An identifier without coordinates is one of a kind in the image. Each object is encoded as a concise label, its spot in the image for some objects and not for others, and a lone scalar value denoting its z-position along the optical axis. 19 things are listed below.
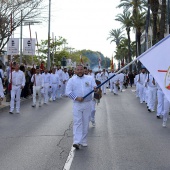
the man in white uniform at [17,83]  17.28
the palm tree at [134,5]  52.47
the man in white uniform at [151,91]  18.14
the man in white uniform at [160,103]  15.18
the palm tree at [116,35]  97.44
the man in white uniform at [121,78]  36.14
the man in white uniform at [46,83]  23.27
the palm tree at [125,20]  64.56
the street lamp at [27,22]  26.85
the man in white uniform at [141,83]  23.49
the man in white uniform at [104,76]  33.10
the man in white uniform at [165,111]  13.05
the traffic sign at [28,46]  28.86
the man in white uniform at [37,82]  20.78
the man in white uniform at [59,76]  28.64
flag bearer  9.75
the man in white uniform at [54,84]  25.78
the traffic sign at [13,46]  24.03
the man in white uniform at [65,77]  29.33
